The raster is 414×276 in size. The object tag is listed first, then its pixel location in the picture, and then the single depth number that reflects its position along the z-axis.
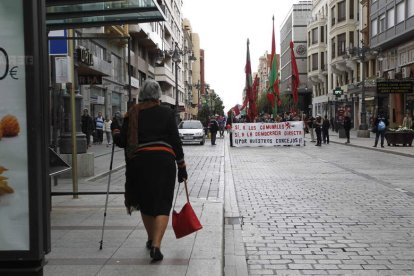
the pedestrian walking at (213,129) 30.31
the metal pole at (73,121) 8.30
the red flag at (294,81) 33.41
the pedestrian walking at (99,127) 28.66
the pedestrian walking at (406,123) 26.65
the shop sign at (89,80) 11.19
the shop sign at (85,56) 22.43
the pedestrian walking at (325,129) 29.88
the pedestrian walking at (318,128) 28.27
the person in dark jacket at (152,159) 4.87
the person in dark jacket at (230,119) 35.32
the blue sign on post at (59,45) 8.61
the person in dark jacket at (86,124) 24.84
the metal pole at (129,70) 7.73
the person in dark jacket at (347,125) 29.61
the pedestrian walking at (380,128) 24.73
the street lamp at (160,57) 54.03
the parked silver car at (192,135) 29.64
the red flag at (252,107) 35.95
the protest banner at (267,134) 29.19
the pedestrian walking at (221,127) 42.86
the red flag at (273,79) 36.38
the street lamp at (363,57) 34.66
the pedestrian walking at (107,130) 28.62
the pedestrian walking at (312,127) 33.33
